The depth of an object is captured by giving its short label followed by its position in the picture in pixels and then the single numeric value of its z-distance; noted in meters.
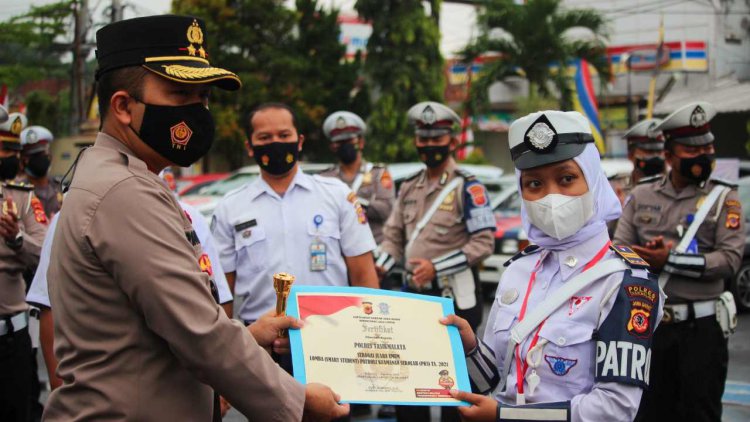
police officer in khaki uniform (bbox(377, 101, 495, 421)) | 5.88
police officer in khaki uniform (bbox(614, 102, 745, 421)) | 4.68
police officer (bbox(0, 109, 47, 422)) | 4.80
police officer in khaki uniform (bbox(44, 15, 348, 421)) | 2.36
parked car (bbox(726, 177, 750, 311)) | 10.87
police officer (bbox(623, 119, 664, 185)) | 7.63
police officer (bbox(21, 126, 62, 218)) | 8.48
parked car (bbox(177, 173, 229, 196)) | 15.80
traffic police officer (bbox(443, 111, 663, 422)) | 2.77
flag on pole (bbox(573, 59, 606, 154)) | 27.85
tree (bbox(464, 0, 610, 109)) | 26.16
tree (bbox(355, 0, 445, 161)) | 25.53
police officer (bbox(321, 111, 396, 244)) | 8.56
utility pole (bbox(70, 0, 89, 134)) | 15.84
